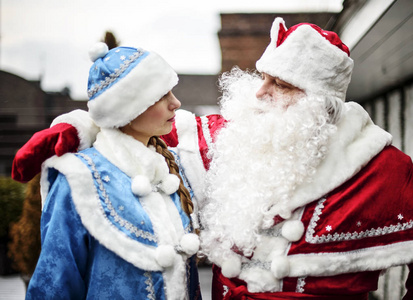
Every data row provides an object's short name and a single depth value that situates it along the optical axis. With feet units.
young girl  4.74
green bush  17.21
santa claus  5.02
